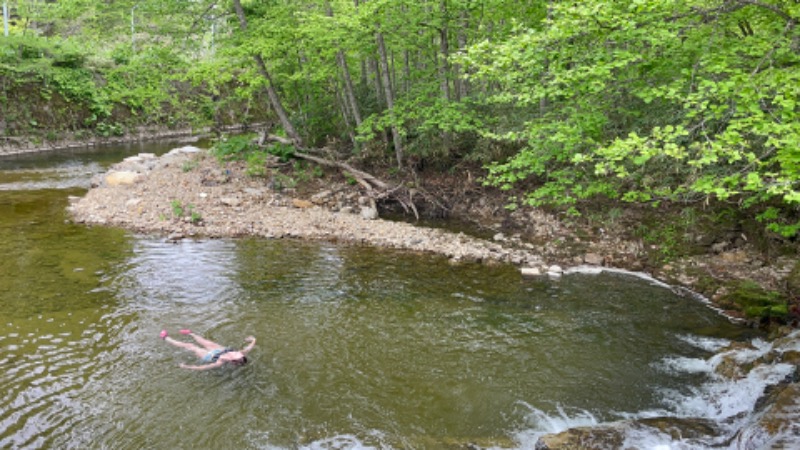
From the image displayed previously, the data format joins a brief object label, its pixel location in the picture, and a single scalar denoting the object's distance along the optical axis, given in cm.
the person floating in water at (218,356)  655
